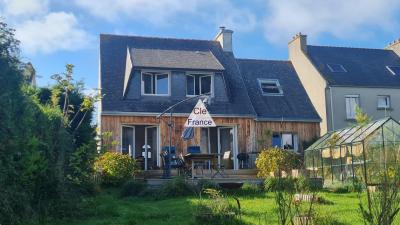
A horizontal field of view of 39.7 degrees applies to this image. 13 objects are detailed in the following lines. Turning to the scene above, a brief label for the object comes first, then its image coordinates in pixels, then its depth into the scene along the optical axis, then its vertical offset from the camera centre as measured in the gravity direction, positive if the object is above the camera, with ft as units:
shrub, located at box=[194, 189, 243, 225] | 33.22 -2.48
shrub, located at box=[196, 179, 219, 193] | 52.24 -1.18
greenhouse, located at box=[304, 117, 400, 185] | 60.23 +2.37
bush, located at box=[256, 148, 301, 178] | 68.08 +1.44
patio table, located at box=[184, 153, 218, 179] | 61.57 +1.73
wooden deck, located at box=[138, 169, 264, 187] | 58.59 -0.51
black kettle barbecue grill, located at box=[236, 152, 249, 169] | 79.87 +1.90
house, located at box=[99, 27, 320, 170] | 79.56 +10.40
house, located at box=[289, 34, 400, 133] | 98.07 +15.93
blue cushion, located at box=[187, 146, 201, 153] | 74.38 +3.18
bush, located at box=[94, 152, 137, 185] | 60.90 +0.61
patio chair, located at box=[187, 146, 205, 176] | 66.54 +2.08
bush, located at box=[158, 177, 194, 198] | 51.55 -1.50
